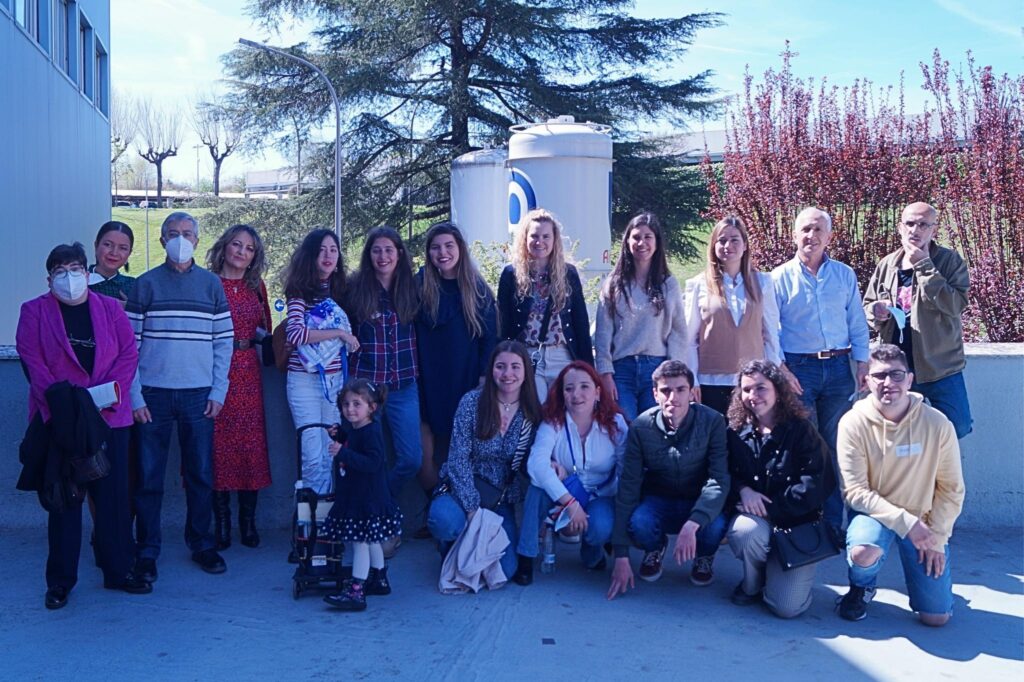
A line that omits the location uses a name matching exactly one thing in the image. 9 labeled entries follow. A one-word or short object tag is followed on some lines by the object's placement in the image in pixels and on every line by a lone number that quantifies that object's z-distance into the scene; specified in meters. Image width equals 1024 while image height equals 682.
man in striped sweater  4.70
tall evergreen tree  23.17
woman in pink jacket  4.25
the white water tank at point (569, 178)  11.79
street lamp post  20.35
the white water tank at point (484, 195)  14.52
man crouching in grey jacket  4.53
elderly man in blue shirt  5.23
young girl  4.29
